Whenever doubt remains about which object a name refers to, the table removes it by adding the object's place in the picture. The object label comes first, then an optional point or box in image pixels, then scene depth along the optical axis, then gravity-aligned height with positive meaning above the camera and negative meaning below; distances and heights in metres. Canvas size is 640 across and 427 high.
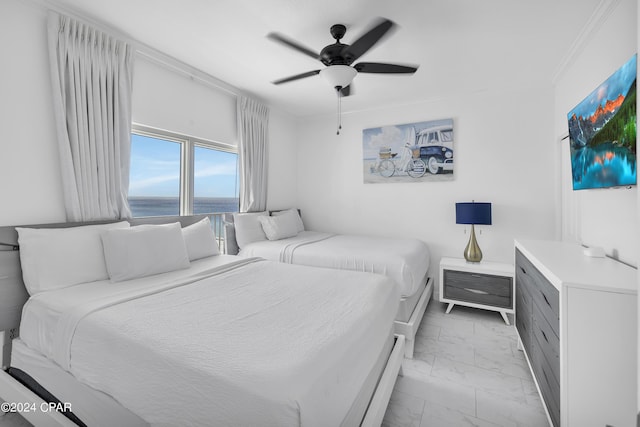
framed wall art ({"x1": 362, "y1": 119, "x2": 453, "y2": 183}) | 3.74 +0.91
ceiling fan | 1.94 +1.19
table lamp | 3.23 -0.03
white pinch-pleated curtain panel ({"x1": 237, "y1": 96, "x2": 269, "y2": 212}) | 3.65 +0.87
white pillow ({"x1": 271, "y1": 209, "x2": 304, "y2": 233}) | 4.05 +0.01
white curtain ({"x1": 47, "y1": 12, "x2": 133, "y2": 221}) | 2.03 +0.79
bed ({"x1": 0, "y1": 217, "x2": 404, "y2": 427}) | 0.94 -0.52
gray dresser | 1.19 -0.58
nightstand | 3.00 -0.78
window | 2.78 +0.46
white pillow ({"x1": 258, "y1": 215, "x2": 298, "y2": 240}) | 3.60 -0.15
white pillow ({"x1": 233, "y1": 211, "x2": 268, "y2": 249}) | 3.42 -0.17
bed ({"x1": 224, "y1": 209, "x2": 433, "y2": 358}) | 2.54 -0.39
